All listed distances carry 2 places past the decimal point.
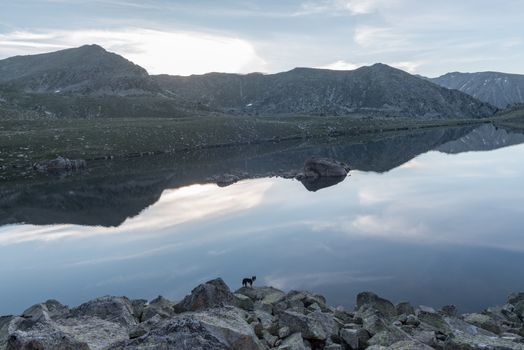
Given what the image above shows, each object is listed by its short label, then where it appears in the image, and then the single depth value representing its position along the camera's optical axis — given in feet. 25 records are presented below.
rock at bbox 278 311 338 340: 56.85
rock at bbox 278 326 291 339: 56.90
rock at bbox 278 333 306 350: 51.44
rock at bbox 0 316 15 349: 59.18
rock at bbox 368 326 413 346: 54.95
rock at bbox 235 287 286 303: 81.59
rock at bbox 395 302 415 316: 76.51
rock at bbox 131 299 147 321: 68.91
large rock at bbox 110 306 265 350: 42.11
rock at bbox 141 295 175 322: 66.80
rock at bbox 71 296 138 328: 60.96
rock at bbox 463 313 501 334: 69.36
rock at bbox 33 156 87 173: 337.93
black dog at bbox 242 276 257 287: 100.72
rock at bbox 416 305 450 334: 65.62
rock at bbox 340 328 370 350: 56.75
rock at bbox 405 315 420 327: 67.50
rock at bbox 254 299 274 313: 71.79
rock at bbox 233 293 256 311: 71.46
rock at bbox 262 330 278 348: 54.83
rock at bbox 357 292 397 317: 76.43
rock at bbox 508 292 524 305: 84.33
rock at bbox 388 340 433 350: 48.62
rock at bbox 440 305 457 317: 78.02
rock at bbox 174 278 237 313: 68.49
